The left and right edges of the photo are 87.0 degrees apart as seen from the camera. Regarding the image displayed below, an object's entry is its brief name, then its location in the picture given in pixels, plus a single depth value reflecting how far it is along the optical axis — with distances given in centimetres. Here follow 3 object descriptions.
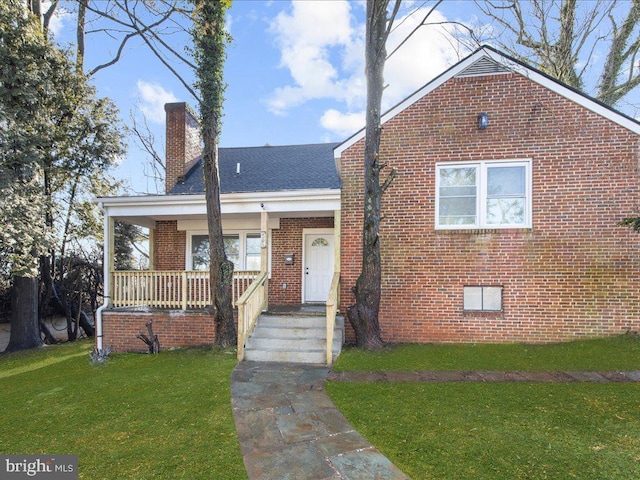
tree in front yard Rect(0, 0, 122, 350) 922
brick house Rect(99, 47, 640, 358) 713
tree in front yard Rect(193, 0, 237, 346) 736
